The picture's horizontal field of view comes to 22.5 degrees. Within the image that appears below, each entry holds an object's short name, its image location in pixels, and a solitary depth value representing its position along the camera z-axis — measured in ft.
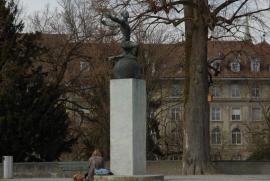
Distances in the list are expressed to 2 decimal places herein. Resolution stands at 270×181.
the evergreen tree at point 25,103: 113.91
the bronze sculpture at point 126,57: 66.64
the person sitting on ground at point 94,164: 70.33
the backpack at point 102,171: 65.57
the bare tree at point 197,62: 101.35
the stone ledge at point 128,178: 62.85
